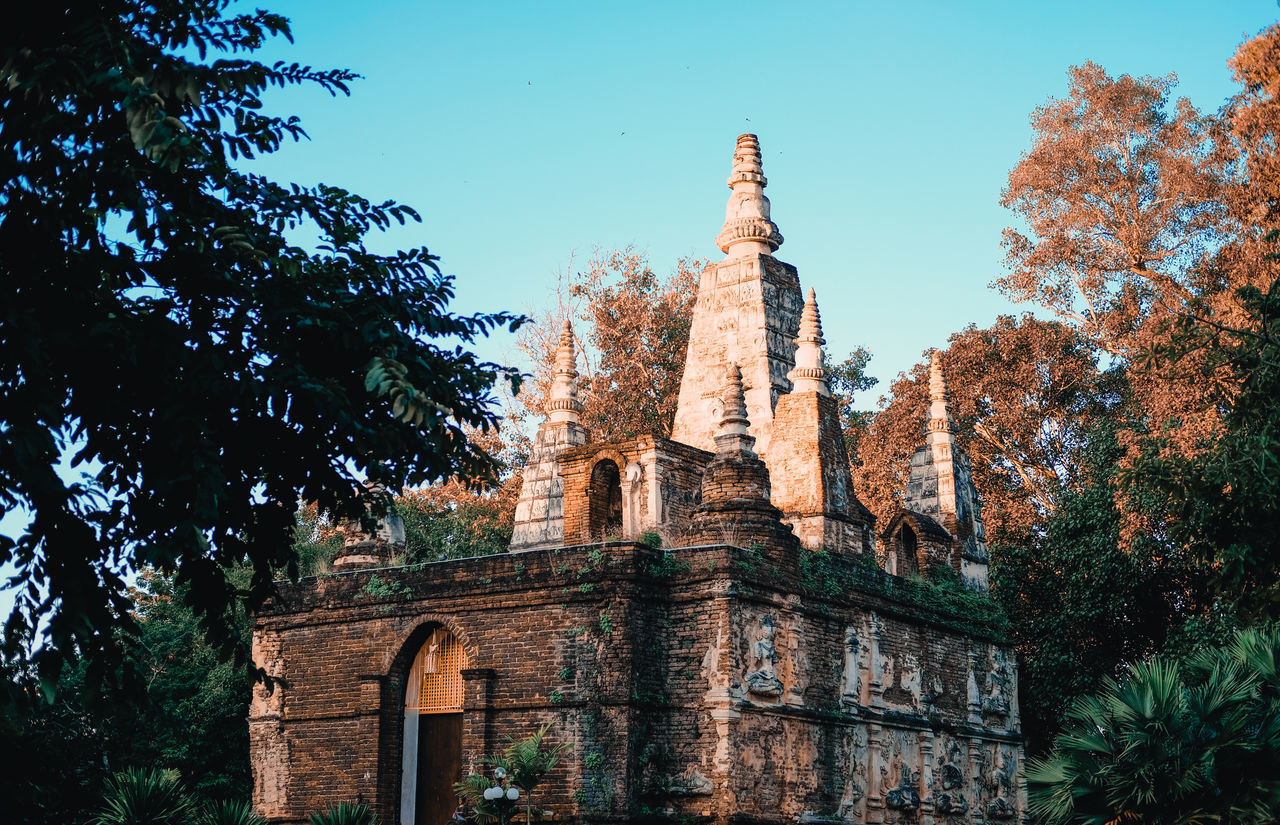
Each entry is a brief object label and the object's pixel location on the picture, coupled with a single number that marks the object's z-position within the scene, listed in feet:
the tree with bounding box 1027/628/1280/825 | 41.93
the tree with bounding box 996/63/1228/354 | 100.83
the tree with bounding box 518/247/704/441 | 108.99
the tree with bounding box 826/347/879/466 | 119.24
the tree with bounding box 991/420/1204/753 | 92.12
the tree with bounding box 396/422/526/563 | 104.58
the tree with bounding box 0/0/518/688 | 30.55
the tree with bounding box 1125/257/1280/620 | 54.54
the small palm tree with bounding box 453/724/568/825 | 54.39
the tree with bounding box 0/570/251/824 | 72.79
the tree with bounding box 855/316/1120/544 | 107.14
